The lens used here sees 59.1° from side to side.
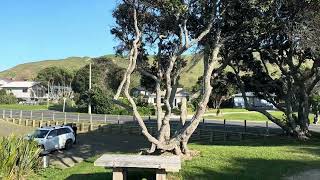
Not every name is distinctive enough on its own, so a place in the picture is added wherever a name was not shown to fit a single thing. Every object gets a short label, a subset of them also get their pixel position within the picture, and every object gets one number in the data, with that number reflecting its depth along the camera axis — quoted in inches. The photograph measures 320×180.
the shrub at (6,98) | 2270.9
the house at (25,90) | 2831.7
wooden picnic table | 278.4
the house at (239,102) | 1974.3
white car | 665.8
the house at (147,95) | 1931.6
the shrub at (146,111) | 1367.7
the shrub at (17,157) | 329.0
